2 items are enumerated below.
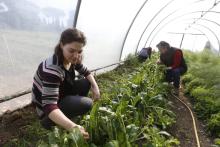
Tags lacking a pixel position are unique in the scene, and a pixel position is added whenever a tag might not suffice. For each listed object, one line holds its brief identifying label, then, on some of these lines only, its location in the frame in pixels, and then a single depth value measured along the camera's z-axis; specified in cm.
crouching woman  120
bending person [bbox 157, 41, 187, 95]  322
